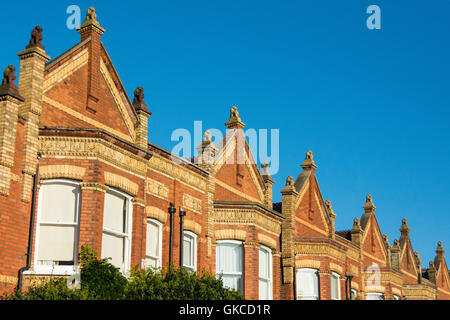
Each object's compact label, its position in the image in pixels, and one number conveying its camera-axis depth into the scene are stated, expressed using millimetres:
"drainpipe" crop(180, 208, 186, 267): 22453
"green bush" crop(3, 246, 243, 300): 16844
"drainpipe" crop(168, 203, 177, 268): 22086
